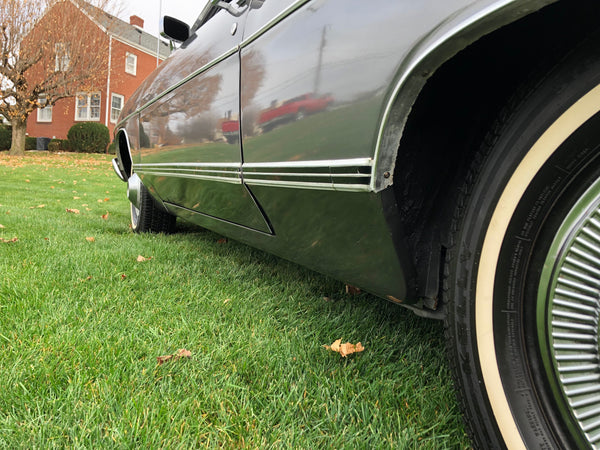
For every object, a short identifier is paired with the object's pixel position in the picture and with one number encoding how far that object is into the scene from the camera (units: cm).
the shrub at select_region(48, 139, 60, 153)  2053
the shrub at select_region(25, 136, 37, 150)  2217
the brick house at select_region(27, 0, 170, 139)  2017
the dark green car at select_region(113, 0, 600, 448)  78
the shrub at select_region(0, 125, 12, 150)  2064
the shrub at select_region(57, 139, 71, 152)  1994
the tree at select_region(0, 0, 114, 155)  1558
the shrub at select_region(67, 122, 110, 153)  1920
